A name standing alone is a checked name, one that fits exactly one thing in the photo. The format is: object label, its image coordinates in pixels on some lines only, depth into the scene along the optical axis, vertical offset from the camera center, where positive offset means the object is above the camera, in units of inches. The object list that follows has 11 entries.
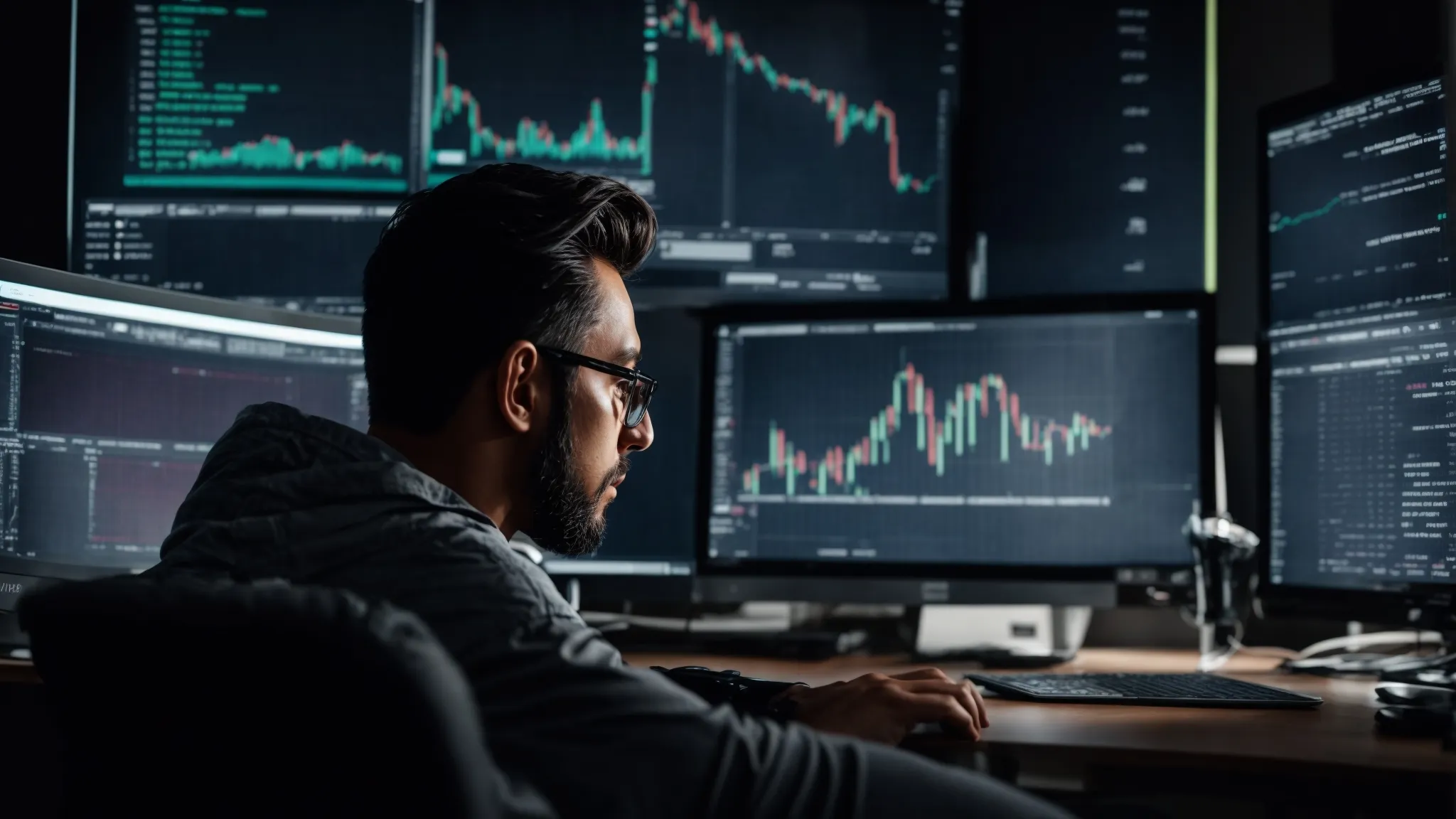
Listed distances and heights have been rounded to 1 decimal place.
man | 26.6 -2.5
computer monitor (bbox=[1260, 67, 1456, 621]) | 54.7 +4.9
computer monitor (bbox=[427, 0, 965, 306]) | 76.2 +21.7
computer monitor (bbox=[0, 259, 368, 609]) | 56.1 +1.6
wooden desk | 35.5 -10.9
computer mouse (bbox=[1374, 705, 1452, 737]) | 40.3 -10.2
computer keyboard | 46.6 -11.0
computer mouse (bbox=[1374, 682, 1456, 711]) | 43.0 -10.1
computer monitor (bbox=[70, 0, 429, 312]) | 76.2 +19.9
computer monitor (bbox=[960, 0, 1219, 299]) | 75.7 +20.4
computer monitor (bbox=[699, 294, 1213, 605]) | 64.3 -0.7
